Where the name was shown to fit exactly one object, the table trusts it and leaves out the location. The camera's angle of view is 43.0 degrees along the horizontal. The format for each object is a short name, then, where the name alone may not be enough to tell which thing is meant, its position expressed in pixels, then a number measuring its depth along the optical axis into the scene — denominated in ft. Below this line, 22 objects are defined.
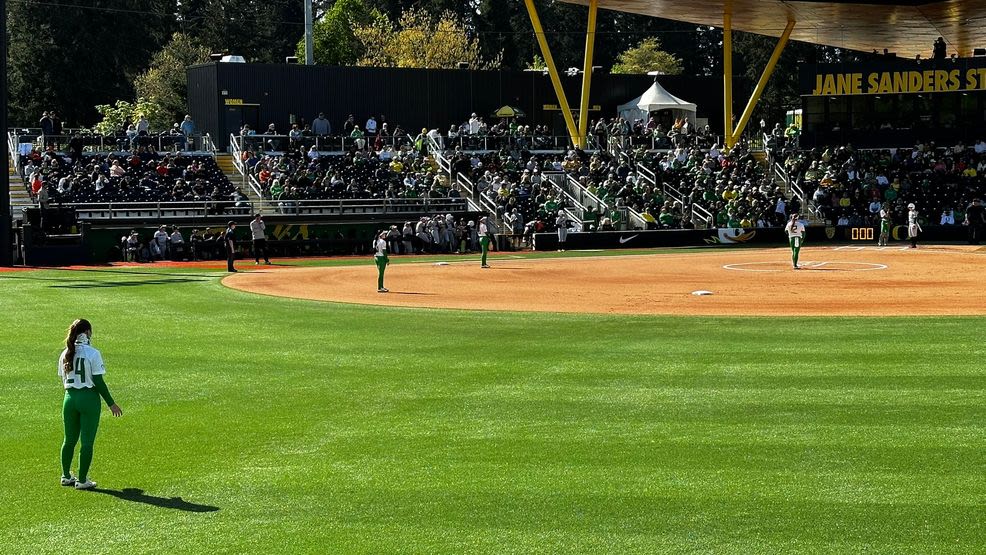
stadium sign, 189.57
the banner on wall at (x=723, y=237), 167.43
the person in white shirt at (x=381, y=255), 105.19
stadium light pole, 218.38
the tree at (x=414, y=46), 303.89
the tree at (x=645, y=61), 336.29
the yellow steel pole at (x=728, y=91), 205.77
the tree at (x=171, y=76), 285.23
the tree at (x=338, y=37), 305.53
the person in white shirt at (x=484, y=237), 129.08
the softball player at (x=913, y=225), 156.87
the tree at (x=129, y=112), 255.91
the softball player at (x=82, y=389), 38.58
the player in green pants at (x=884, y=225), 164.66
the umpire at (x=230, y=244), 127.75
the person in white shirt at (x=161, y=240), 147.64
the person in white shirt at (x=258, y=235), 138.72
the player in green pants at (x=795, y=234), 122.42
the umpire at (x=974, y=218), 163.53
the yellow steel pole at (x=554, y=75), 193.98
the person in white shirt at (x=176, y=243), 149.48
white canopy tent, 229.45
